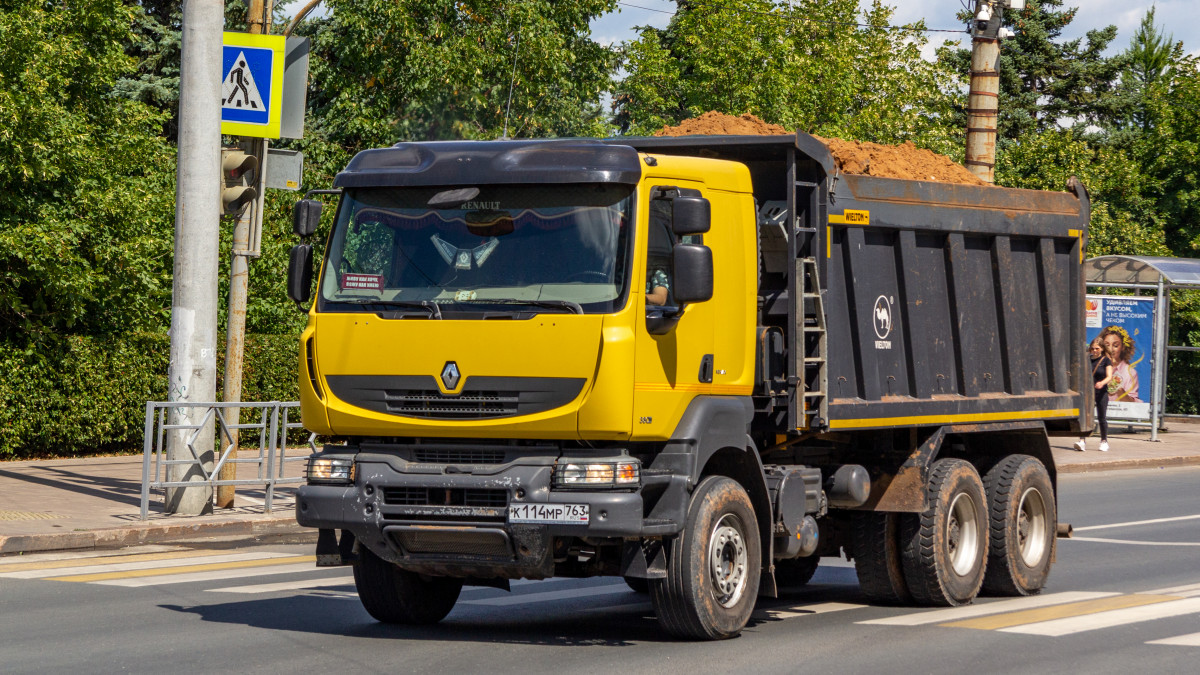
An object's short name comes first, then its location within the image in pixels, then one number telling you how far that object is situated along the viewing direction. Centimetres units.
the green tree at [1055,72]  5728
